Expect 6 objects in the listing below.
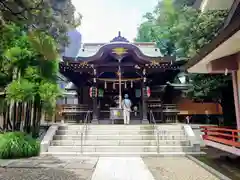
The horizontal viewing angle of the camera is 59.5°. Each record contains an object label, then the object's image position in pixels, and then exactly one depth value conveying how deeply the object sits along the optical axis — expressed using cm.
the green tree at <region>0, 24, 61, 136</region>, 753
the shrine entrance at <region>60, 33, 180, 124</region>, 1077
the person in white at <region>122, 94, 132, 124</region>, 1024
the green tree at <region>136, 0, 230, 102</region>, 909
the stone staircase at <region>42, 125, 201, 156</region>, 723
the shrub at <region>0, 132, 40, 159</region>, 654
